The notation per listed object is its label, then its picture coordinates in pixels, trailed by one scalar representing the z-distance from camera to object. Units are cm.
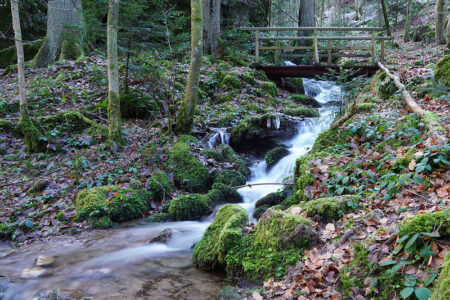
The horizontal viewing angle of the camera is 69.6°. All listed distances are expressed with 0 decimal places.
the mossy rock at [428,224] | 265
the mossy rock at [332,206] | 403
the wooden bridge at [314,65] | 1363
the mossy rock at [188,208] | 673
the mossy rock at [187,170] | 796
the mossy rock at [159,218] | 665
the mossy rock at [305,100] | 1432
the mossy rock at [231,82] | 1293
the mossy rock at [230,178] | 807
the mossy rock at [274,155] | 926
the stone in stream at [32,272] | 450
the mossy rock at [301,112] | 1177
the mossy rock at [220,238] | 434
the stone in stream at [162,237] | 560
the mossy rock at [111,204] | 637
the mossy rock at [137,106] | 1044
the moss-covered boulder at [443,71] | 701
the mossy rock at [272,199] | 630
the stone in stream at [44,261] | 477
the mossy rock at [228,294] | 360
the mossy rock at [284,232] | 376
